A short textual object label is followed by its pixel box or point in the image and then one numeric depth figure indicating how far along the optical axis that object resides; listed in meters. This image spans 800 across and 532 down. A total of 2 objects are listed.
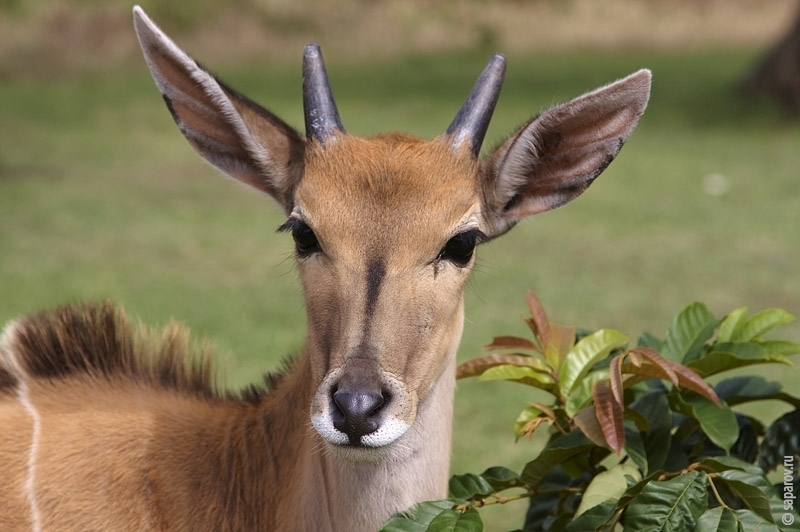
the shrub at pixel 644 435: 6.14
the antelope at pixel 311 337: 6.77
